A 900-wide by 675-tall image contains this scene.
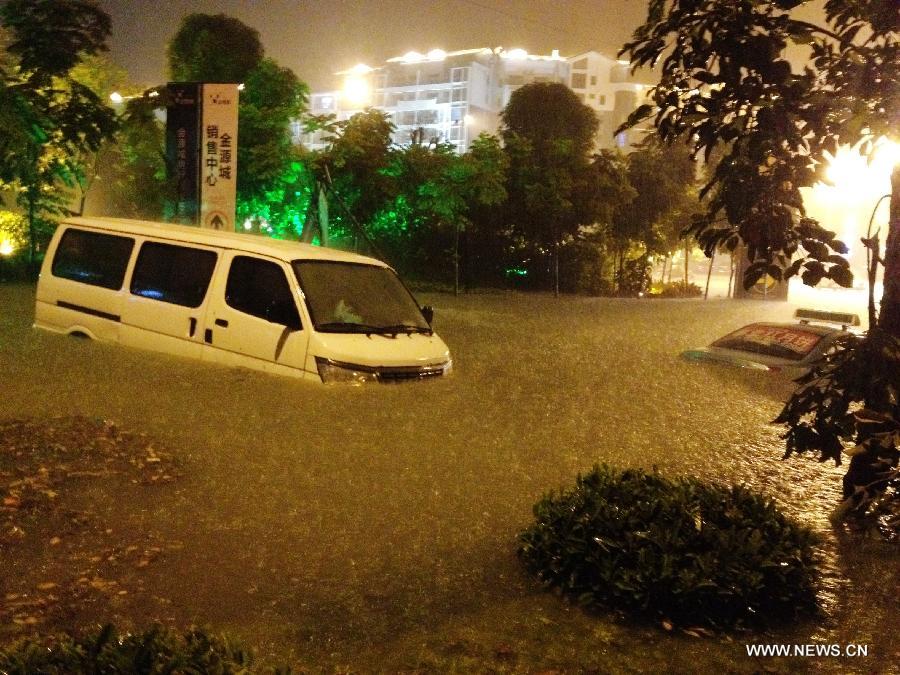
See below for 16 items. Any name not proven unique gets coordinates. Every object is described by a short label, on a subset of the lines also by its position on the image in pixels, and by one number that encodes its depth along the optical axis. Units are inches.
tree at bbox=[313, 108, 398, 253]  872.3
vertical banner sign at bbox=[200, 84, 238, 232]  523.2
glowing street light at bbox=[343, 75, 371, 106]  3267.7
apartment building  3051.2
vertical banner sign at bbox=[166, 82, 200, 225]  529.3
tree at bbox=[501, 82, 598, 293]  1005.2
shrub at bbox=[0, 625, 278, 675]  96.2
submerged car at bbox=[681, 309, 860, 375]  428.8
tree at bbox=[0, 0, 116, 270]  587.2
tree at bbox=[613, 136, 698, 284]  1129.4
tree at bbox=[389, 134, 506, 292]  907.4
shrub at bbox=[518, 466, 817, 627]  150.6
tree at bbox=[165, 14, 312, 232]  829.2
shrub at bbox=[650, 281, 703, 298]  1280.9
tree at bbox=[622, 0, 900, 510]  170.4
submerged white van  292.5
